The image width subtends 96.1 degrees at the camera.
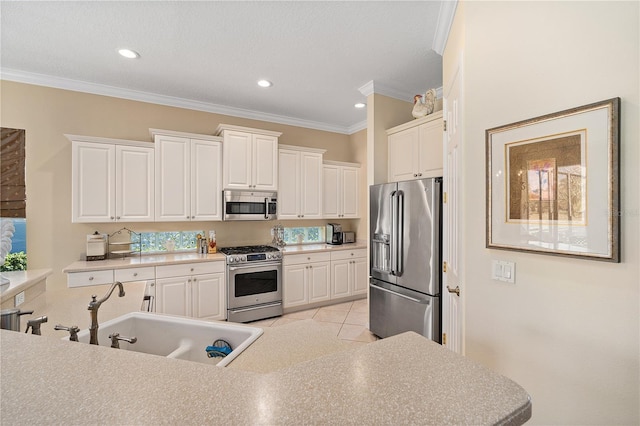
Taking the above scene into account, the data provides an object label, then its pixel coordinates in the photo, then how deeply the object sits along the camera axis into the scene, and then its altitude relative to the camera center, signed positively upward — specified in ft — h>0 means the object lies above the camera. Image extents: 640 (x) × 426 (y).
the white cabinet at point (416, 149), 9.46 +2.33
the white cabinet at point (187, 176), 11.12 +1.52
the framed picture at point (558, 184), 3.60 +0.44
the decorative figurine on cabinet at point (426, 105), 9.96 +3.80
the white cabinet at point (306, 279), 12.78 -2.96
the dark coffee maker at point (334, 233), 15.24 -1.02
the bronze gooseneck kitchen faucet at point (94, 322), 3.36 -1.28
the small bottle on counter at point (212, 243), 12.23 -1.23
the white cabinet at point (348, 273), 13.93 -2.91
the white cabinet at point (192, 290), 10.34 -2.83
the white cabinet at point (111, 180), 9.95 +1.23
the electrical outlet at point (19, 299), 5.01 -1.50
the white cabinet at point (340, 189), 15.05 +1.33
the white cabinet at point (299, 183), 13.65 +1.54
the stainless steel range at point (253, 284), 11.51 -2.88
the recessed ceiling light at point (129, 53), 8.60 +4.89
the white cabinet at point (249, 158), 12.05 +2.45
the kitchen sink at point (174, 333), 4.38 -1.89
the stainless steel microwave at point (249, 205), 12.19 +0.41
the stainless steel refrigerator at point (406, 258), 8.20 -1.36
